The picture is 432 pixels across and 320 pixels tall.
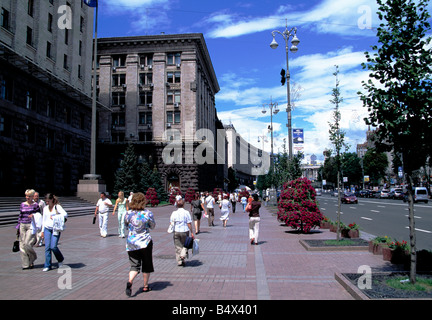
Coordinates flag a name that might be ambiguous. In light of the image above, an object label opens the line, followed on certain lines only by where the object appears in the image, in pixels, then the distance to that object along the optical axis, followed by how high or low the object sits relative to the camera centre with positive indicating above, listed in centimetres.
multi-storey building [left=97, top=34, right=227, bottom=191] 5222 +1152
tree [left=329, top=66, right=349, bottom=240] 1312 +172
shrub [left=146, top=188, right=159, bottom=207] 3800 -182
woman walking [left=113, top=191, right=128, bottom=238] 1506 -121
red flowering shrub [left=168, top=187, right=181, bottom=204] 4352 -175
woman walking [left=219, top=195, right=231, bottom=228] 1914 -160
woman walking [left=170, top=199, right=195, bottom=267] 906 -125
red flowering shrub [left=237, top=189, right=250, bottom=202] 4052 -166
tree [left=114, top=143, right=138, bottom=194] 4288 +63
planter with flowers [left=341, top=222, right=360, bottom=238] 1334 -201
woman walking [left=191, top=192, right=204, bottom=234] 1619 -139
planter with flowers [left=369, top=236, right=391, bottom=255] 1013 -190
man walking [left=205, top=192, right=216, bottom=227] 1997 -161
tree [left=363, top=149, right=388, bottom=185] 9744 +308
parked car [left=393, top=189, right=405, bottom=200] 5854 -265
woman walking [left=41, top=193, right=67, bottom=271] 844 -110
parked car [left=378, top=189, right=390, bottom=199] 6551 -299
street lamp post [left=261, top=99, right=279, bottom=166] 4070 +783
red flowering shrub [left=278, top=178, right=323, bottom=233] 1552 -131
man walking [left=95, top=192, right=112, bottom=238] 1469 -133
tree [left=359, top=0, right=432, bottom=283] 665 +163
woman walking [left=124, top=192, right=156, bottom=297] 653 -116
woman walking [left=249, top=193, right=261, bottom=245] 1270 -146
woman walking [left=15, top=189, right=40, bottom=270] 862 -124
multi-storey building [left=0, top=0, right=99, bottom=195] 2905 +821
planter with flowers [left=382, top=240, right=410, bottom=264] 882 -189
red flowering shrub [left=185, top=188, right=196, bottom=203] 4365 -185
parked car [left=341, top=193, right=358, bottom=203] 4403 -247
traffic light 2162 +618
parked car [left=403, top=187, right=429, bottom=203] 4456 -212
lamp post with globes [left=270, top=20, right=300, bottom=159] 2161 +802
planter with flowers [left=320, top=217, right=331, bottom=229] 1791 -229
